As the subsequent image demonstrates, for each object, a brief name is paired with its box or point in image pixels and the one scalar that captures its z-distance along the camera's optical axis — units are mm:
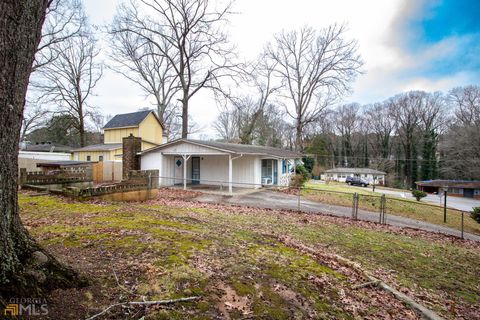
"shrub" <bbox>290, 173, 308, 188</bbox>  20453
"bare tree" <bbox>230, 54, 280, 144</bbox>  21984
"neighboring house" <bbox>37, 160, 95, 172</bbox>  14992
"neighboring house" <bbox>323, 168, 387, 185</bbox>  47959
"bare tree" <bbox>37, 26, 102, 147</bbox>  24105
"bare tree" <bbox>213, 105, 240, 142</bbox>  42141
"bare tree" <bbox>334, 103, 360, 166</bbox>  51812
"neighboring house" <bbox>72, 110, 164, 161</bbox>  23438
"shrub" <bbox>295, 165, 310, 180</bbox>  25850
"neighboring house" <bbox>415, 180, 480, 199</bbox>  37416
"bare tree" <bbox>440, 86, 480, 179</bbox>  35906
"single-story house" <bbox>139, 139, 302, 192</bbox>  15664
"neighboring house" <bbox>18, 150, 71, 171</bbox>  18644
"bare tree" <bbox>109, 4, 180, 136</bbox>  19178
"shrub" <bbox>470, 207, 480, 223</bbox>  11883
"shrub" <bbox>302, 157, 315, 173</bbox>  37969
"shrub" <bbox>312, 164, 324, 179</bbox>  46816
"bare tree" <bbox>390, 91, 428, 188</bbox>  44906
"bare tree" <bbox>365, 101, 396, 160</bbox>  48719
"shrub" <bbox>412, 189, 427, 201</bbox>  22477
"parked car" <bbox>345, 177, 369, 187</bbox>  39594
